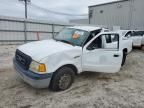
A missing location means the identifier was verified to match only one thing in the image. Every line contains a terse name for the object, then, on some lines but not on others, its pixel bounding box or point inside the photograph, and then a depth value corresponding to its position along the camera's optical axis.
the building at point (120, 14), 13.70
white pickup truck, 2.65
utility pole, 8.57
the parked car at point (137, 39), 8.32
